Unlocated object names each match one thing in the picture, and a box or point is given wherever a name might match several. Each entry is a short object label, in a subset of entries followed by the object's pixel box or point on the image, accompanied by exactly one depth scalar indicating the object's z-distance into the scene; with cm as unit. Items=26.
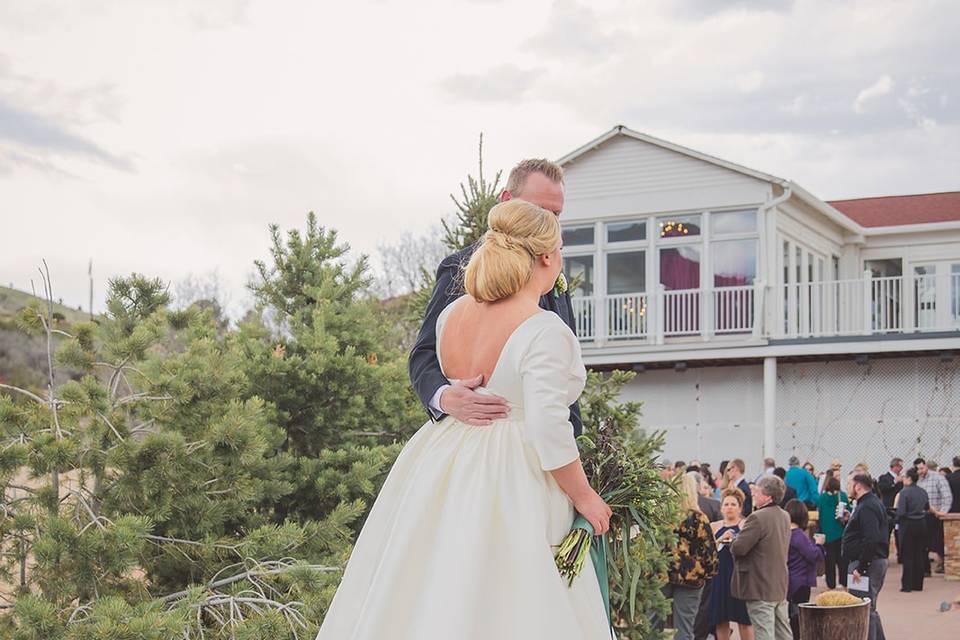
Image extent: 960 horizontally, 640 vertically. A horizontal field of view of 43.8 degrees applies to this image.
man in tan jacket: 1104
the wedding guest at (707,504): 1286
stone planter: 963
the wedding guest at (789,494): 1915
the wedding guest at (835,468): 1990
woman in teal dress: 1756
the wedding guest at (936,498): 2025
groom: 410
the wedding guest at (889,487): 2145
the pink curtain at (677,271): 2734
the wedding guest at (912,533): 1770
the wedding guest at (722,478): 1929
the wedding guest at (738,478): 1795
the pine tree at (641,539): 809
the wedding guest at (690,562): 1034
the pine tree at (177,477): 575
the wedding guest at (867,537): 1287
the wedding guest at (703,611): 1197
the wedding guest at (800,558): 1213
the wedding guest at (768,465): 2172
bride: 360
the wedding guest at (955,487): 2070
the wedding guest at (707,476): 2123
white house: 2562
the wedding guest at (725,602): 1162
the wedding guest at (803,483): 2003
